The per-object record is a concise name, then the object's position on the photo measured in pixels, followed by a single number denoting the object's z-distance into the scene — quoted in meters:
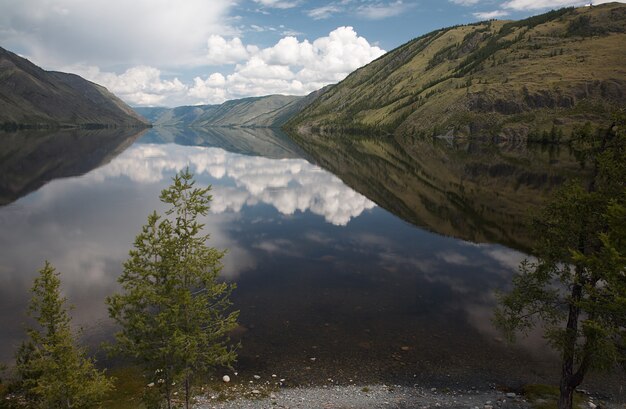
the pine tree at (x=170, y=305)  18.66
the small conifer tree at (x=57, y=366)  17.81
